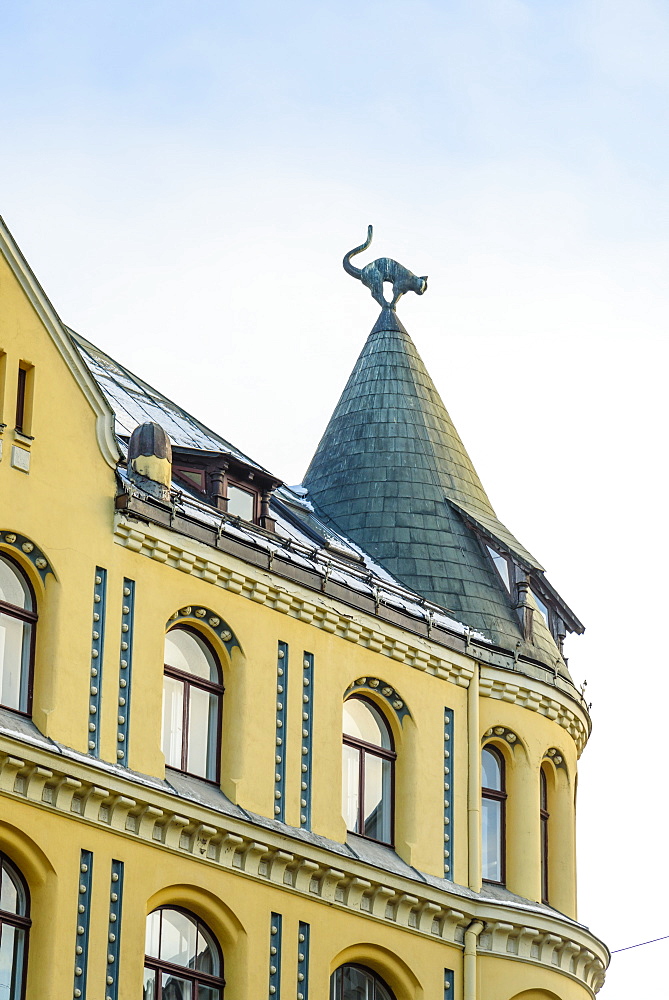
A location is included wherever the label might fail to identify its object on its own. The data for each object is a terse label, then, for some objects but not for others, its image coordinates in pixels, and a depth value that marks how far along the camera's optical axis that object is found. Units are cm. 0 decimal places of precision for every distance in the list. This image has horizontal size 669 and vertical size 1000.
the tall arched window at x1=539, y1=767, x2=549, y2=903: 3869
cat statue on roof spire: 4575
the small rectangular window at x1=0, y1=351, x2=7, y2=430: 3324
